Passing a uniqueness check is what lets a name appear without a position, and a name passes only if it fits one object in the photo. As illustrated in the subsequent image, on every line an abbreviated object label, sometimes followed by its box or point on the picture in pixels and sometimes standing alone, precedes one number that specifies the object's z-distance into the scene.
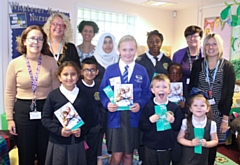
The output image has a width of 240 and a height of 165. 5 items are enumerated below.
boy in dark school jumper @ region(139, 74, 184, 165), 2.11
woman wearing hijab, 2.78
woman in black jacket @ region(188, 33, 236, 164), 2.35
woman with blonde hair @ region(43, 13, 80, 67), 2.53
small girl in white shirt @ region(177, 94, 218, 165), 2.14
